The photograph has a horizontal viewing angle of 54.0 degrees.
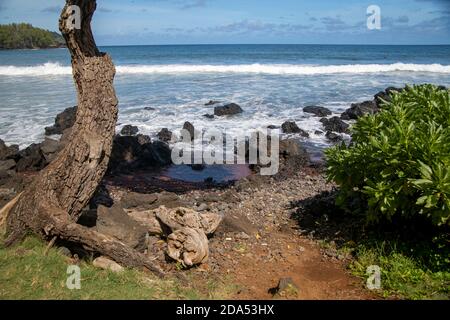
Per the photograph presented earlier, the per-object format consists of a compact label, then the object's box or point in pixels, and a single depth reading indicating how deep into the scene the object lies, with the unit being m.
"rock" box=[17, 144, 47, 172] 10.79
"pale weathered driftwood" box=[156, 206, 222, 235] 5.84
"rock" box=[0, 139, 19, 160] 11.38
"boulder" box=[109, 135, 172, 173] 11.09
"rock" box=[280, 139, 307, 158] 11.33
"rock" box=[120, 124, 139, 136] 14.54
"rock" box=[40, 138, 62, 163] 10.97
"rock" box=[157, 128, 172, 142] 14.00
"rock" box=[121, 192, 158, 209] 7.12
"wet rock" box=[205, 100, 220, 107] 20.27
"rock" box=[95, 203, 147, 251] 5.64
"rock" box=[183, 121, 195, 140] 14.43
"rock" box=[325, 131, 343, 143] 13.82
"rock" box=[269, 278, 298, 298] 4.62
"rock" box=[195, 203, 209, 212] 7.34
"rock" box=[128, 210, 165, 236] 6.19
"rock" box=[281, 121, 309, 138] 14.62
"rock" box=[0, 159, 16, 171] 10.45
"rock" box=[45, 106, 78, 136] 14.96
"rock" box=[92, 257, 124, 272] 4.75
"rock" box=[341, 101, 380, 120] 16.75
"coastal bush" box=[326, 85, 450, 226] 4.50
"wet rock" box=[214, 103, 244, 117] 18.00
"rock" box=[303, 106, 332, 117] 17.49
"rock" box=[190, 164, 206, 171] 11.16
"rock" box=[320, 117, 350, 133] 14.98
